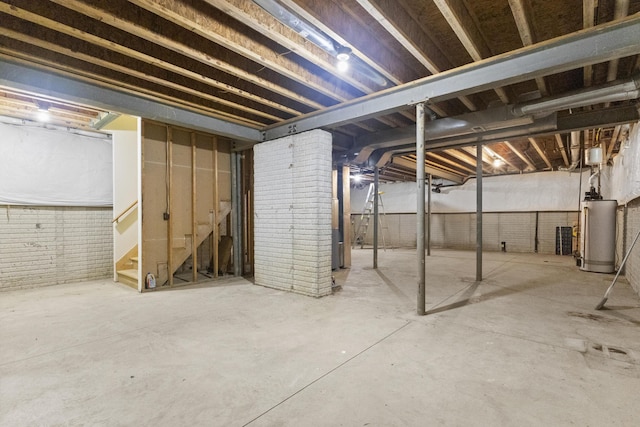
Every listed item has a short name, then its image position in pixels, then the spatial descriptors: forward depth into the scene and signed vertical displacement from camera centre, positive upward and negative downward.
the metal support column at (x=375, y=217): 6.59 -0.14
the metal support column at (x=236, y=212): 5.69 -0.01
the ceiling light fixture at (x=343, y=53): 2.62 +1.38
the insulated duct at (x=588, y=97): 3.04 +1.23
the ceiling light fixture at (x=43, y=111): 4.16 +1.47
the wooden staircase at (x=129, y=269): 4.89 -1.01
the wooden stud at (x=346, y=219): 6.76 -0.18
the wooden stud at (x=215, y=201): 5.36 +0.18
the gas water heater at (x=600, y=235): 5.90 -0.49
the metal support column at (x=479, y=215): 5.17 -0.08
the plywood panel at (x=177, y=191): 4.64 +0.35
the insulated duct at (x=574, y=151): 5.64 +1.29
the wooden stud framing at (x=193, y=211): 5.07 +0.01
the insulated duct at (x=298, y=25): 2.16 +1.45
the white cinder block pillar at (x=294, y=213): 4.20 -0.03
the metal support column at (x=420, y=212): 3.26 -0.02
